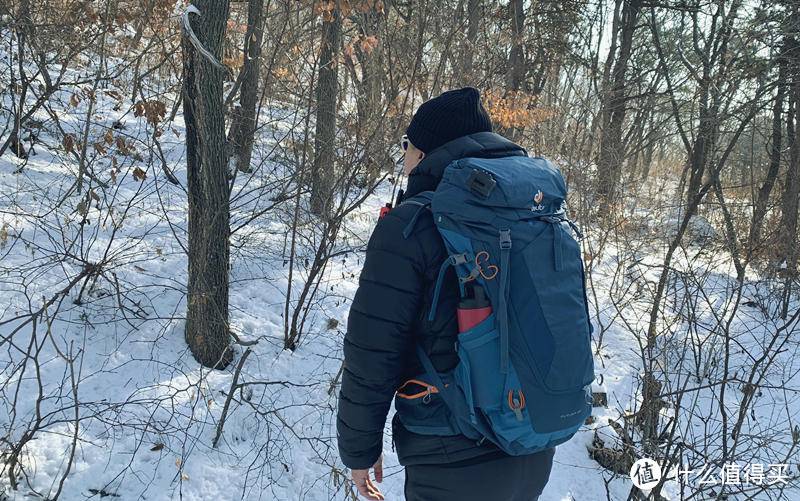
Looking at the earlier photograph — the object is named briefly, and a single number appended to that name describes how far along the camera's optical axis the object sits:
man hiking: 1.43
